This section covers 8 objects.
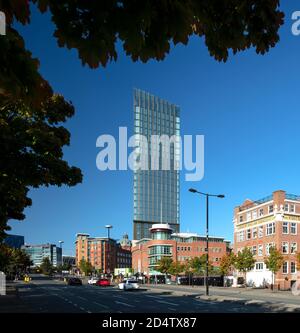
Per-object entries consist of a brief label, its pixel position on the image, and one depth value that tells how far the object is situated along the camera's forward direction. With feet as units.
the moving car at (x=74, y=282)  262.75
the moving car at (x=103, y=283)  255.00
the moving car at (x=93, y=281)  286.29
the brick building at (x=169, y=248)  452.76
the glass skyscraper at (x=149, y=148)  637.14
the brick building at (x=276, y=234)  238.89
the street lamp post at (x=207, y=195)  162.89
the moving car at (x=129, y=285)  188.34
